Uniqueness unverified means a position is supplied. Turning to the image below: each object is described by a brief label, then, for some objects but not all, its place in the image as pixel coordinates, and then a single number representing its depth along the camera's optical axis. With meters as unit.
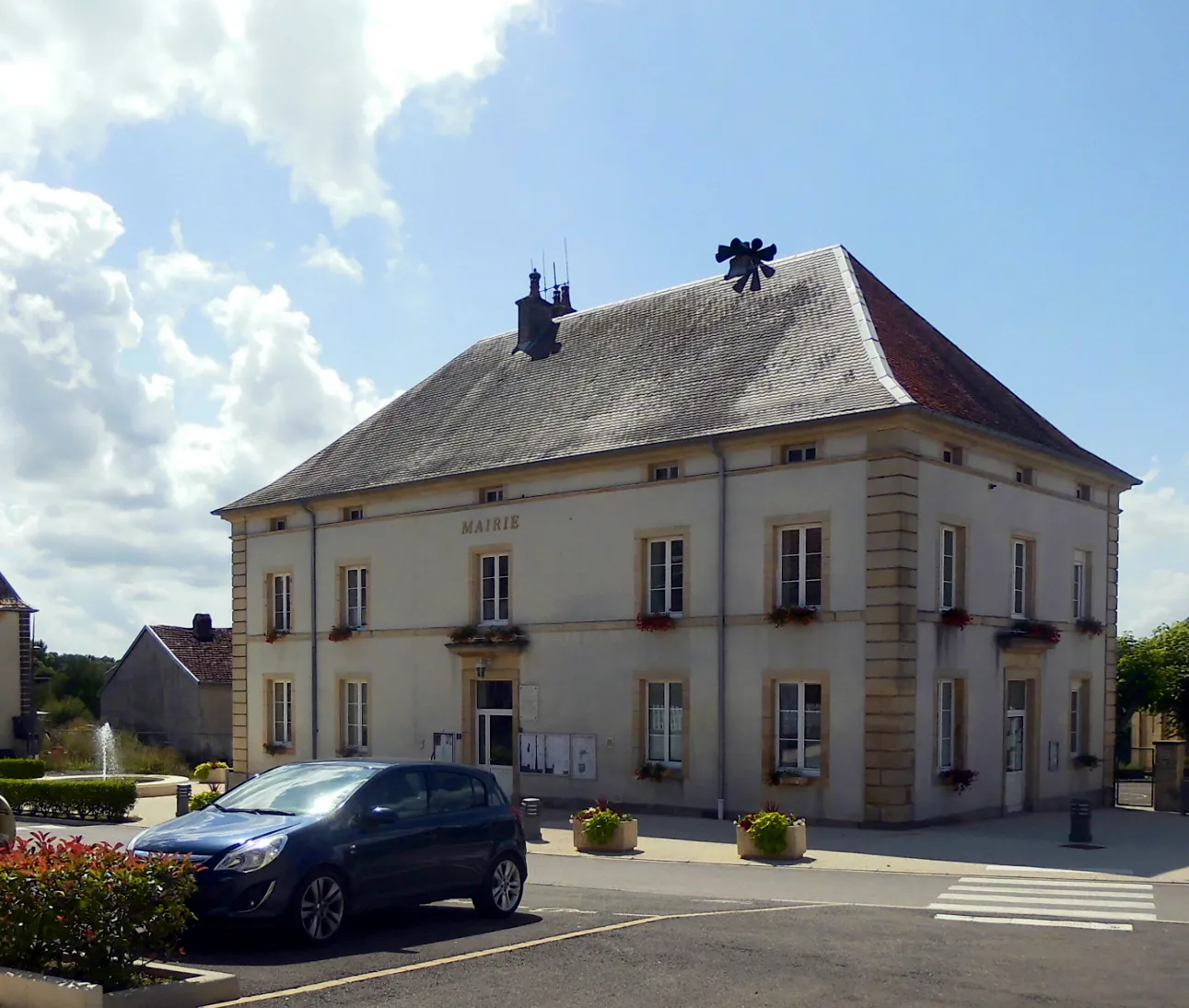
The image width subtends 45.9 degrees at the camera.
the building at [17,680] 47.56
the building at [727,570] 22.86
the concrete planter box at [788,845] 18.91
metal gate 31.00
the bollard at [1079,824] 20.66
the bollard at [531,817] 21.62
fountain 41.00
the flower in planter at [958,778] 23.19
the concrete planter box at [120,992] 7.77
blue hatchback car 10.38
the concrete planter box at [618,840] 20.19
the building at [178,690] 46.94
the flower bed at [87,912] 8.16
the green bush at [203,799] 19.94
